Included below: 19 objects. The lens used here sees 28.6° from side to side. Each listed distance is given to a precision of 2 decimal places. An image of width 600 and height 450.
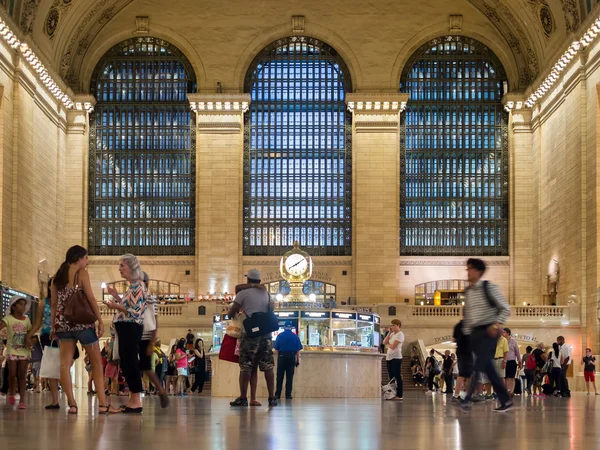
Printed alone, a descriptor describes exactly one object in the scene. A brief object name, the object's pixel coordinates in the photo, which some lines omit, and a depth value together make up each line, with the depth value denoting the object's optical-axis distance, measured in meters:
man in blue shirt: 21.28
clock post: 27.08
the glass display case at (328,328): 23.42
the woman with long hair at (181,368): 28.03
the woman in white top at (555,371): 27.84
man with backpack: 13.12
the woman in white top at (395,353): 20.95
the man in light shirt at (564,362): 27.12
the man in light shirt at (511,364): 24.59
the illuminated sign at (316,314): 23.48
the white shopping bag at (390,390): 20.16
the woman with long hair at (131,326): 12.67
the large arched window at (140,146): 48.56
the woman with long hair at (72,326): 12.55
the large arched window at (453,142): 48.34
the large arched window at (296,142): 48.62
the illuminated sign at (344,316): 23.75
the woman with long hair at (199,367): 29.72
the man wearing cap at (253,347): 15.12
